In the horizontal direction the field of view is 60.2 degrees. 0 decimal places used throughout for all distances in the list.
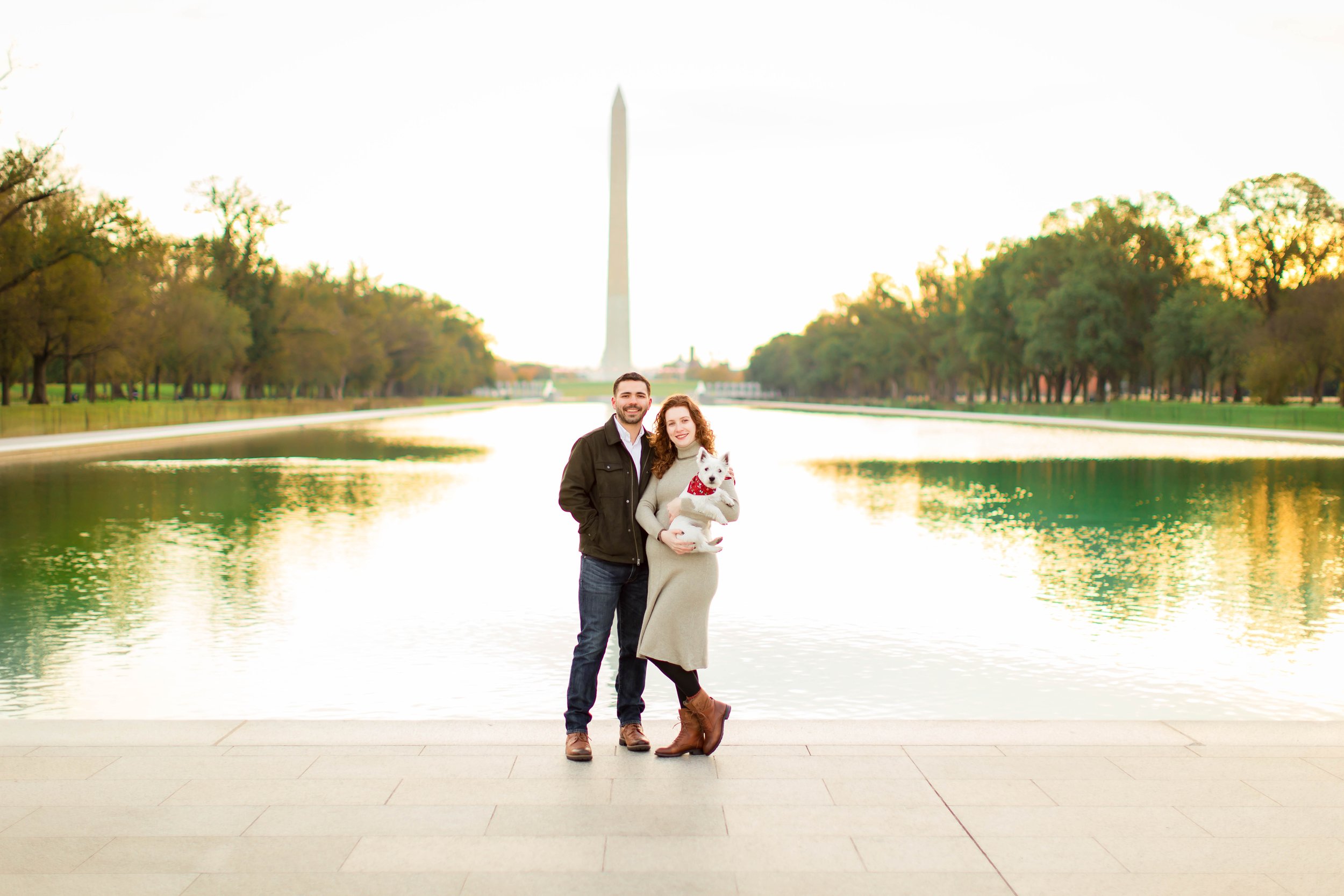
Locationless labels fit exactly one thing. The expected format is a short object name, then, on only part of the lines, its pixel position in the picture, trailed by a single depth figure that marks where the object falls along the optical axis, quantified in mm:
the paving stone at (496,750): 5504
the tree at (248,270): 69938
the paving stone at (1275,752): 5492
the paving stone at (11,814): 4595
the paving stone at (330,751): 5492
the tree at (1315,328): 58531
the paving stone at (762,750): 5566
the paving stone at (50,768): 5141
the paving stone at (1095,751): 5520
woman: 5441
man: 5547
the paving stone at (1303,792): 4852
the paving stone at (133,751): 5473
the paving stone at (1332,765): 5242
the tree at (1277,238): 66125
